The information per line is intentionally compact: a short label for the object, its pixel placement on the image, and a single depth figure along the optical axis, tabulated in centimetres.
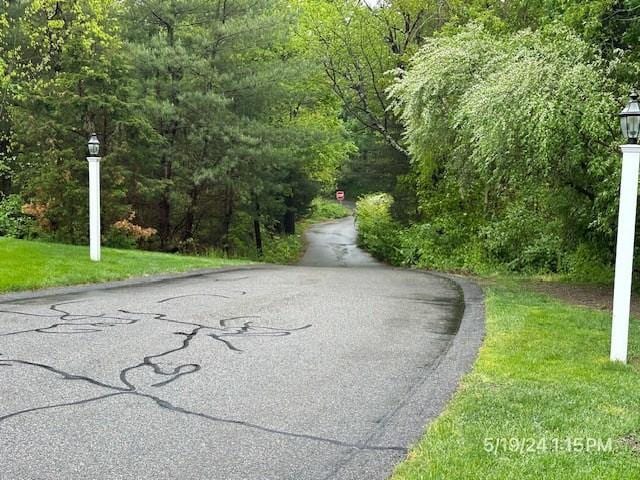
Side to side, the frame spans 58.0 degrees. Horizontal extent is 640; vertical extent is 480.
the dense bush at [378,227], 2331
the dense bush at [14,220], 1645
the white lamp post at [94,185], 1194
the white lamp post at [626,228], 547
